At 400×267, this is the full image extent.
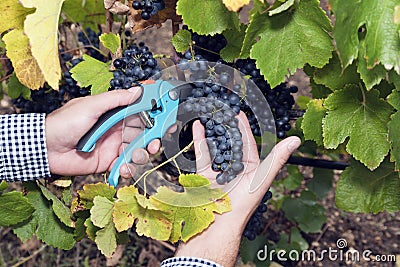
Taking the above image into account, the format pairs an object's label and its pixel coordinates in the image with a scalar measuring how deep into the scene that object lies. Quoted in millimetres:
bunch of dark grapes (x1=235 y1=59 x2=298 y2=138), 1346
